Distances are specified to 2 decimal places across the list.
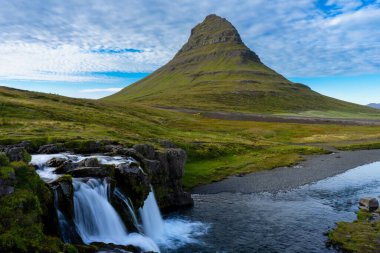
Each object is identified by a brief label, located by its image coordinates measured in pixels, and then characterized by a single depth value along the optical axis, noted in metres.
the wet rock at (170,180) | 54.34
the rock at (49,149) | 49.99
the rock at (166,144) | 69.44
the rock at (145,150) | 54.22
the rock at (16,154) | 32.94
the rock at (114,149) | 51.22
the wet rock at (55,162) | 41.34
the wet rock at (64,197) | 31.62
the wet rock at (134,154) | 50.09
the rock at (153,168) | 49.69
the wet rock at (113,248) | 29.80
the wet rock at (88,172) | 38.31
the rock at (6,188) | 25.90
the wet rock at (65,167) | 38.84
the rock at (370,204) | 49.57
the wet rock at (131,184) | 42.20
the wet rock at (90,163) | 40.59
